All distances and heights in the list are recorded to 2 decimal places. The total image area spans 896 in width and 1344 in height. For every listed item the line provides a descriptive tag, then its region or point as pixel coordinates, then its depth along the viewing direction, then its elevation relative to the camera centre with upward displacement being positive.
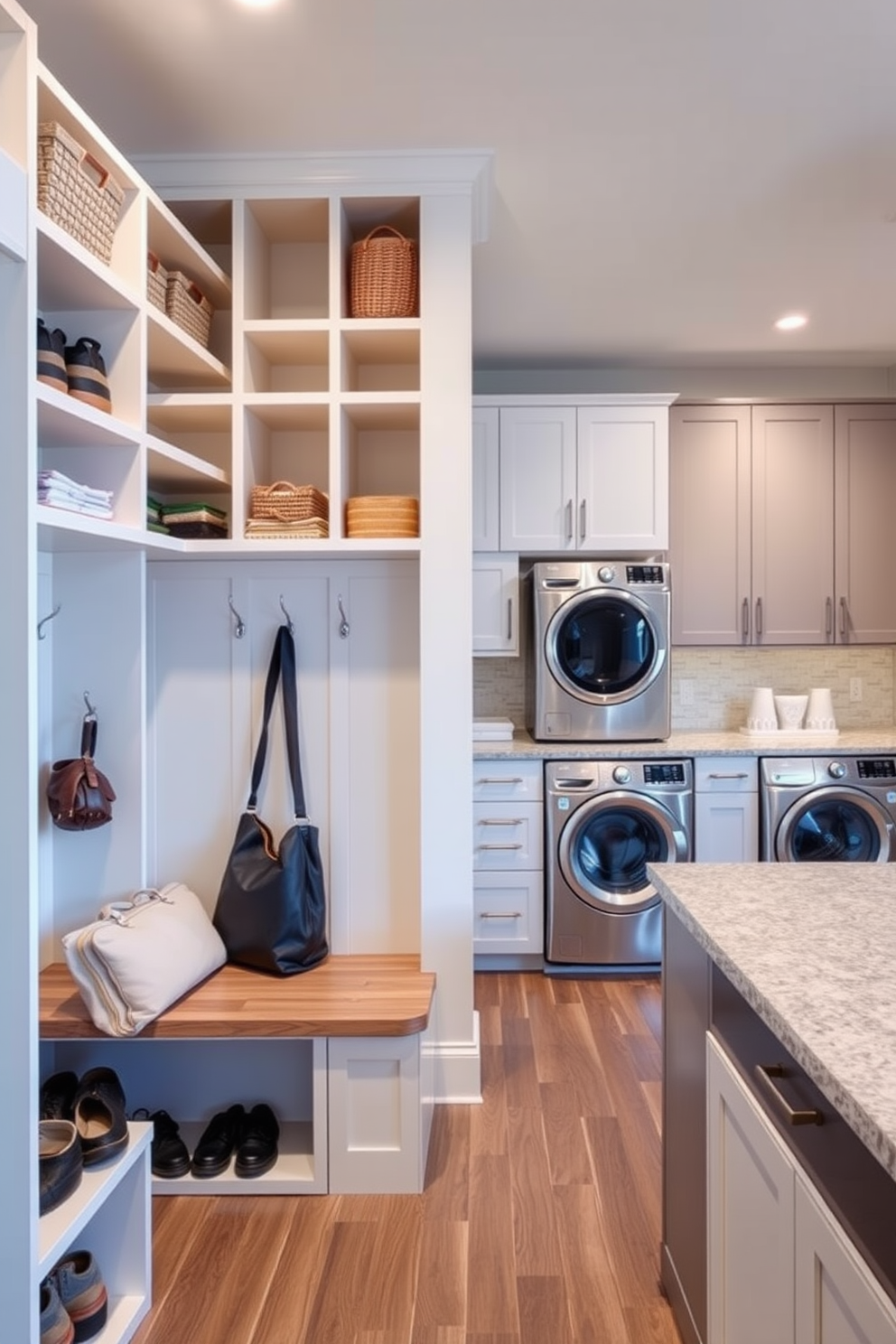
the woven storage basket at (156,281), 1.94 +0.98
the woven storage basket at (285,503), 2.15 +0.48
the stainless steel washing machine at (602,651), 3.32 +0.11
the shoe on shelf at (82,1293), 1.46 -1.13
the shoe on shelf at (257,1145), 1.97 -1.17
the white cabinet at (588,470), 3.44 +0.90
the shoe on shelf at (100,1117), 1.51 -0.87
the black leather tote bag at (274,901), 2.14 -0.60
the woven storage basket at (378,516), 2.16 +0.44
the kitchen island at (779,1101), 0.83 -0.55
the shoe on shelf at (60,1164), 1.38 -0.85
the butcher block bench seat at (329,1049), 1.89 -0.91
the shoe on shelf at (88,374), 1.63 +0.63
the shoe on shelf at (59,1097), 1.77 -0.94
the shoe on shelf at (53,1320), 1.37 -1.10
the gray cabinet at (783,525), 3.62 +0.69
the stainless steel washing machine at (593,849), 3.24 -0.70
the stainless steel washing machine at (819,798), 3.29 -0.50
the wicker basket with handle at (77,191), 1.47 +0.96
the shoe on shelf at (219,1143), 1.98 -1.17
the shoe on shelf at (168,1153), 1.98 -1.18
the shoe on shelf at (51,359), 1.51 +0.61
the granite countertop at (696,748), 3.25 -0.29
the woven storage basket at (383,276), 2.19 +1.11
